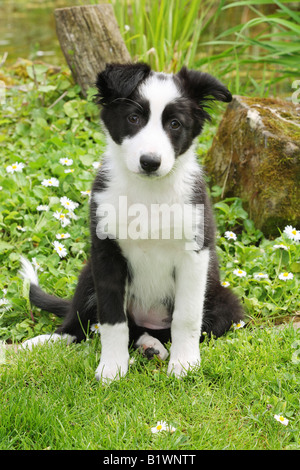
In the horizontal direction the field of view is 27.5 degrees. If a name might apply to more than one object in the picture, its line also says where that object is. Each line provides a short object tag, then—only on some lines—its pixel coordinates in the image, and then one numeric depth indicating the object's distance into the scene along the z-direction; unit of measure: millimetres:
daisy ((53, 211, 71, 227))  3967
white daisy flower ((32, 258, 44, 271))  3662
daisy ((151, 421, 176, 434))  2299
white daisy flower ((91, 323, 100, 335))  3159
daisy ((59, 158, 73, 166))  4402
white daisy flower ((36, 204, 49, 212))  4047
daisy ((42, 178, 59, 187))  4211
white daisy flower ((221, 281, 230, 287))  3488
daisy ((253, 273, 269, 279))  3496
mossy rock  3902
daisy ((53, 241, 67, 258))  3725
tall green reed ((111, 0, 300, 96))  5277
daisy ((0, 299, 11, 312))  3397
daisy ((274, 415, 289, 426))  2336
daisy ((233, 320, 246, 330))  3110
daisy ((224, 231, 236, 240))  3853
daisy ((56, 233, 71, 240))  3852
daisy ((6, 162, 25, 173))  4383
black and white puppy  2557
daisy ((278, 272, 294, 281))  3437
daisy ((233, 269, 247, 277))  3539
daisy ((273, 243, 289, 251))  3555
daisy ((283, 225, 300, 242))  3717
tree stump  5148
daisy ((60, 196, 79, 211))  4070
